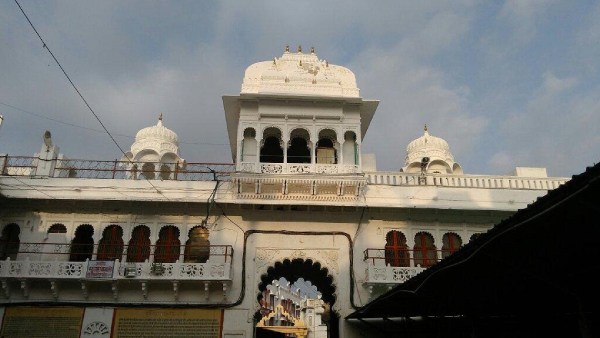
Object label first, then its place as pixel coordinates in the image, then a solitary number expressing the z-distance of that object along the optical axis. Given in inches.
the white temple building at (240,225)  605.9
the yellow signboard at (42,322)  598.5
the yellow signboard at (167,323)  602.5
